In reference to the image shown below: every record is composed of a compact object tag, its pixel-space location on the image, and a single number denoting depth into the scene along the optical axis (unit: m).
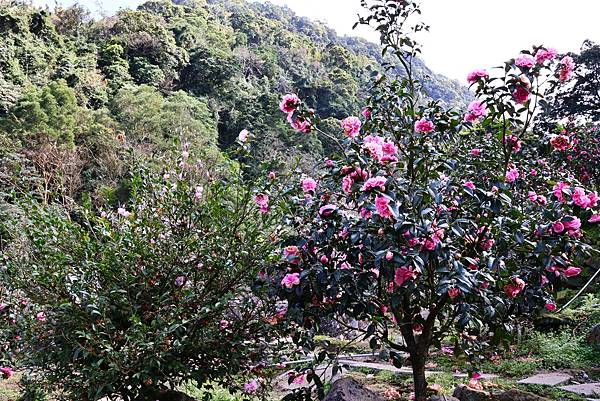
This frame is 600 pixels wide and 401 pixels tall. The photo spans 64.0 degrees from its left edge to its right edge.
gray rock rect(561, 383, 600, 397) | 3.08
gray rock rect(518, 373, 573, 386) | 3.50
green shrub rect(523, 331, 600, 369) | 4.15
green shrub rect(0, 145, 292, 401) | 2.31
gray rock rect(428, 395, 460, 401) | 2.64
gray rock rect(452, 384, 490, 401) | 2.71
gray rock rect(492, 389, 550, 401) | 2.54
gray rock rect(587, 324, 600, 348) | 4.36
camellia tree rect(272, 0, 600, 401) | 1.88
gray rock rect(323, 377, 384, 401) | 2.51
